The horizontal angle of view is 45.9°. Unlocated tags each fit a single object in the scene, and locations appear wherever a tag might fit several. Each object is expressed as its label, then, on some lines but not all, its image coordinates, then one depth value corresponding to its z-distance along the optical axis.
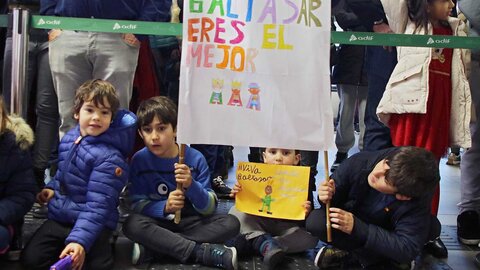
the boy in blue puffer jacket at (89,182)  2.61
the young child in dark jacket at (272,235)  2.76
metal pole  3.04
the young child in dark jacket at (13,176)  2.61
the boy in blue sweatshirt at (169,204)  2.72
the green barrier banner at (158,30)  2.98
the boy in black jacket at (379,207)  2.58
